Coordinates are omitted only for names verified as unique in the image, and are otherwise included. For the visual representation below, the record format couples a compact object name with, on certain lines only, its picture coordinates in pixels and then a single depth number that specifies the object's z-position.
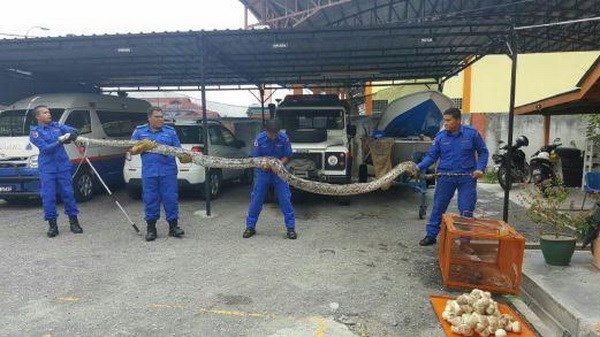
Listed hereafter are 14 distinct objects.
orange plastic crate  4.04
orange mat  3.38
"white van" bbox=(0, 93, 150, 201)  7.71
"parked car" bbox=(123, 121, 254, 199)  8.41
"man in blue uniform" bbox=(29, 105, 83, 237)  5.98
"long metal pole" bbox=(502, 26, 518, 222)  5.84
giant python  5.24
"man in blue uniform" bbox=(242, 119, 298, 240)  6.01
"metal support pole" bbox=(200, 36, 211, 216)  7.39
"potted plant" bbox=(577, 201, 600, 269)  4.38
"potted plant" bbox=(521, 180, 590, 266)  4.43
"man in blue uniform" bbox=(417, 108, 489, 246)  5.28
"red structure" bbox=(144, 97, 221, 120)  25.27
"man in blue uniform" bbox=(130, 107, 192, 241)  5.82
